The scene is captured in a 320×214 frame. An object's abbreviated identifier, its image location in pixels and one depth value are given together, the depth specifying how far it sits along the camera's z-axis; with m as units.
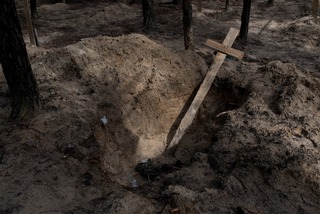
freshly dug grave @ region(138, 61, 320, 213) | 4.65
